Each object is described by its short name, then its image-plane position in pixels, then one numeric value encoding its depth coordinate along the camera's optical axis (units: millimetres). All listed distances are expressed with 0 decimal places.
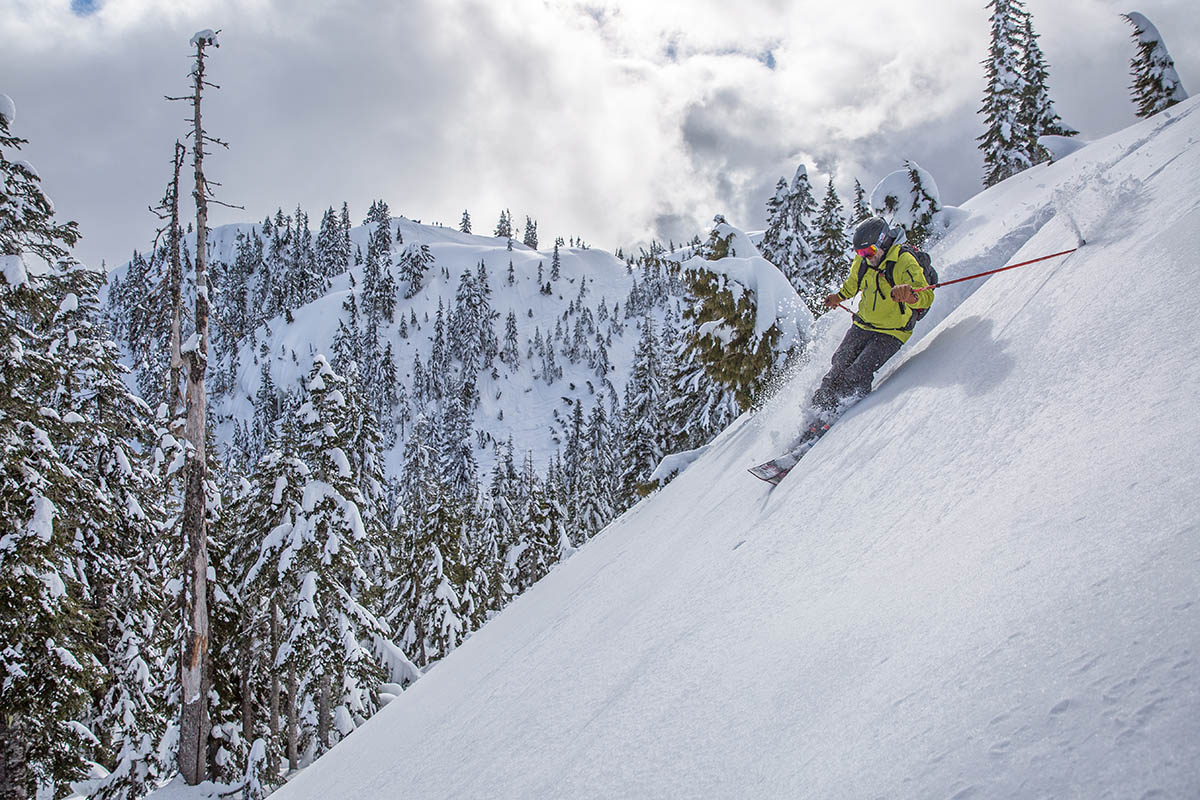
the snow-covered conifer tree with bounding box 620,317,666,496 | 28234
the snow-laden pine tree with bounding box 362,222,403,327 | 131750
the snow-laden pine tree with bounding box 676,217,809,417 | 13055
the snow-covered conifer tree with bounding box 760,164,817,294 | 29344
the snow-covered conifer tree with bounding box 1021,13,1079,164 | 31844
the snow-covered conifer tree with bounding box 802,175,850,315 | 28750
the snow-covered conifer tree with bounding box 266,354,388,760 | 15430
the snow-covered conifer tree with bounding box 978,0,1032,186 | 31938
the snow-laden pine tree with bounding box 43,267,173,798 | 14000
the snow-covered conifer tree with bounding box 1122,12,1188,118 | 24000
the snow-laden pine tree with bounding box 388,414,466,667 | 26047
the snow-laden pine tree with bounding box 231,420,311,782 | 15547
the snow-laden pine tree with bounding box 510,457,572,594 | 36031
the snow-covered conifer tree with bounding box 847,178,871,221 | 33219
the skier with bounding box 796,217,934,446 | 5922
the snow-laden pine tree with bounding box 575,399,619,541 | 46781
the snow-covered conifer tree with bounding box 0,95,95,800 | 9008
